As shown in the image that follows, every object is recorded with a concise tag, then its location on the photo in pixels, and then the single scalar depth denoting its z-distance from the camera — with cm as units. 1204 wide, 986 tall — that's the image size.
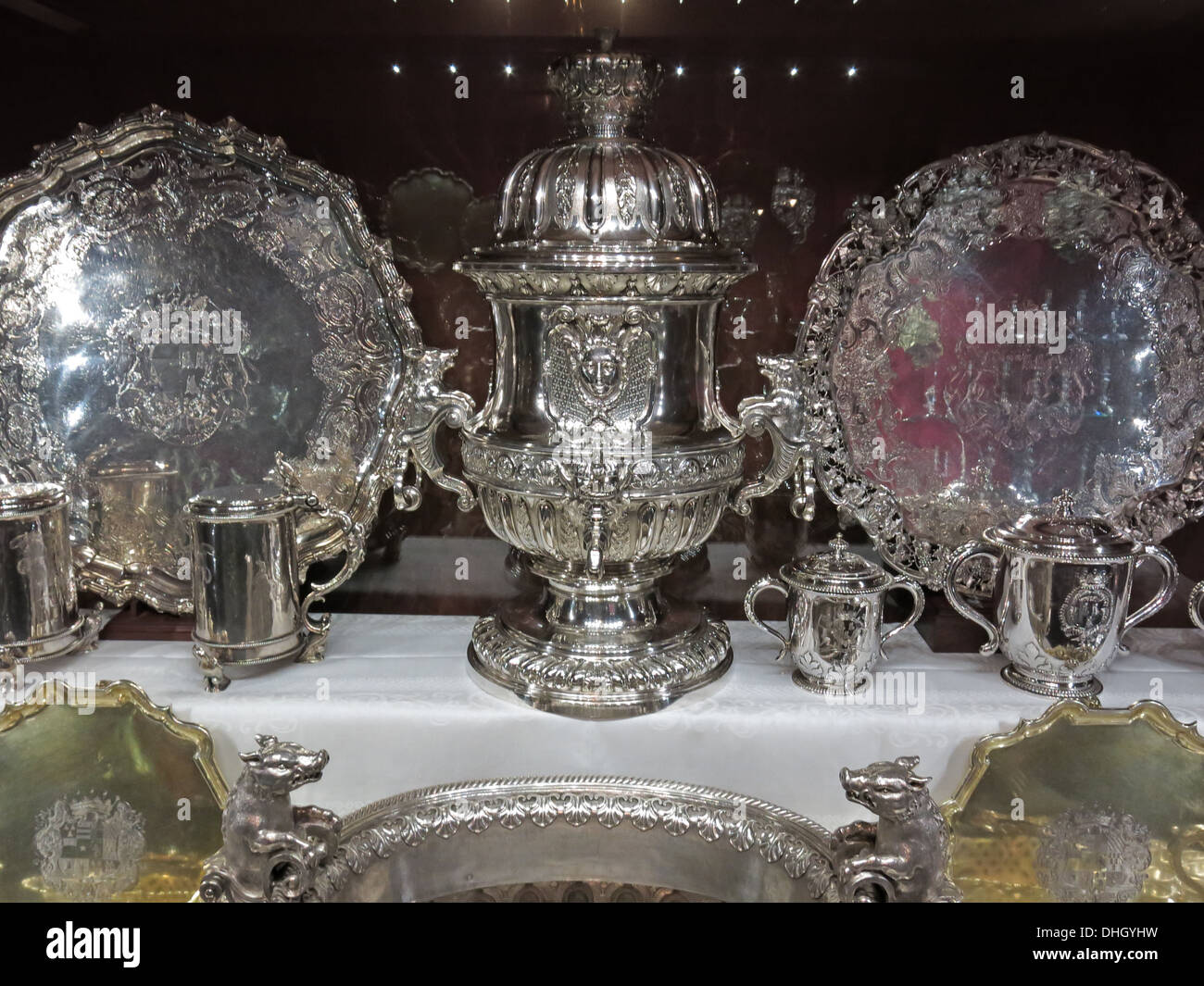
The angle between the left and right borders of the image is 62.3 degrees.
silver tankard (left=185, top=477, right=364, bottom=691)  120
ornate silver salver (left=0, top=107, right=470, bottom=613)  133
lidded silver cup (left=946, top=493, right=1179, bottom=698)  114
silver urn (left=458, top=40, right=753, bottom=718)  111
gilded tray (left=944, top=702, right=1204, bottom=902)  98
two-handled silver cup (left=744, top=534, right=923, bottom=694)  117
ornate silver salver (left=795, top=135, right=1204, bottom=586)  130
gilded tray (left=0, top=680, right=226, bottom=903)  98
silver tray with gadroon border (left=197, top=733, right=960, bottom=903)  80
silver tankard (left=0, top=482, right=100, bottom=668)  119
